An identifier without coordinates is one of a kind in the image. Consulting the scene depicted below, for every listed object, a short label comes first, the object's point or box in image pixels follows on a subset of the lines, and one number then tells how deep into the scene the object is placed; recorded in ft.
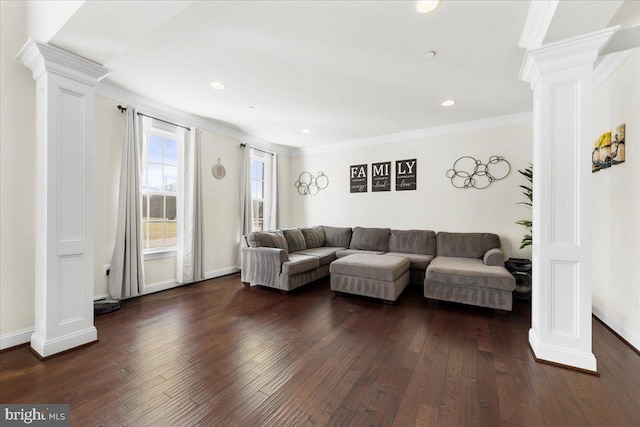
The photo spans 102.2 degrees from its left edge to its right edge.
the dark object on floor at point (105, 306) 9.54
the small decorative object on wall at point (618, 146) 7.79
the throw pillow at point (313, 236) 16.58
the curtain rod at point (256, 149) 16.43
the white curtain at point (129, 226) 10.70
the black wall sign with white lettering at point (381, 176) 16.81
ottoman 10.80
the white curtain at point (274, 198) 18.95
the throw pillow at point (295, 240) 15.16
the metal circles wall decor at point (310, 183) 19.39
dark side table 10.98
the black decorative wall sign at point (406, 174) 15.89
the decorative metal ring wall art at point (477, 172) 13.58
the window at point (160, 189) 12.44
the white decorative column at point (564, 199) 6.20
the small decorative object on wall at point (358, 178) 17.63
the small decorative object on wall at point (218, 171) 14.89
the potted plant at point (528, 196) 11.84
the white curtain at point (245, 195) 16.33
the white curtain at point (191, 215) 13.42
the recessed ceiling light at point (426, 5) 6.02
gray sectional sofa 10.11
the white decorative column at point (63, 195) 6.80
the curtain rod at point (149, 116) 10.97
